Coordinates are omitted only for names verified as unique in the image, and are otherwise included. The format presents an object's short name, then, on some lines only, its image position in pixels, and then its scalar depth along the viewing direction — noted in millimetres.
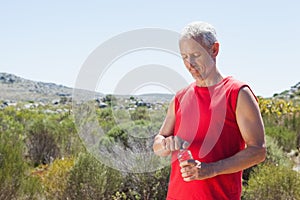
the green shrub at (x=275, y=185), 5426
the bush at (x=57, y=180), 5961
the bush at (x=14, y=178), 5736
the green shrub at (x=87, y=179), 5859
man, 2037
